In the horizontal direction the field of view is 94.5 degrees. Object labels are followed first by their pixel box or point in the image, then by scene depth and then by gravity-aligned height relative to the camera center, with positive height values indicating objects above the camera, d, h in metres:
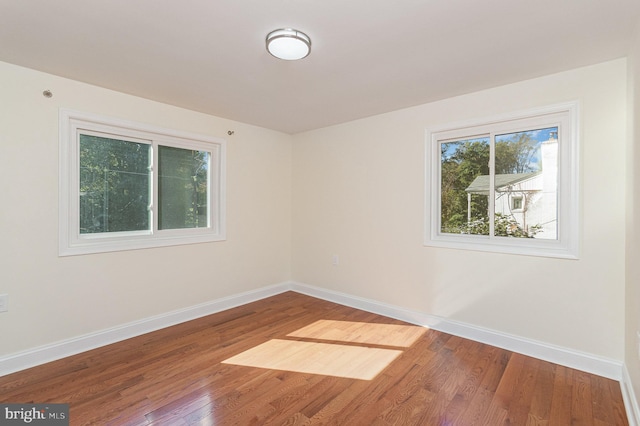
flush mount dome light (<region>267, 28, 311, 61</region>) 1.84 +1.09
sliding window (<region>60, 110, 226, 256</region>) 2.61 +0.28
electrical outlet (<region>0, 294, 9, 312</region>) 2.26 -0.69
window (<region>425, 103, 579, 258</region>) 2.43 +0.28
